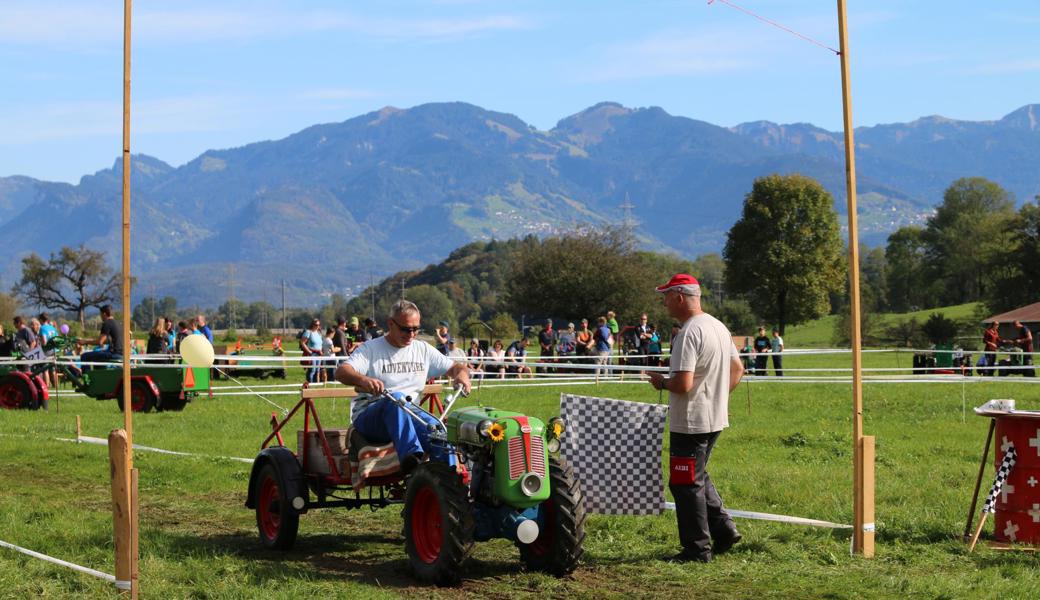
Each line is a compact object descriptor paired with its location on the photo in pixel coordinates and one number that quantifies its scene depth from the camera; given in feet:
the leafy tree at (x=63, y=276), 387.34
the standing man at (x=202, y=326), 85.35
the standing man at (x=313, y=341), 94.66
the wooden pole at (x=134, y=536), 23.94
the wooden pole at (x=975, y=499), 29.52
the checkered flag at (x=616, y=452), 31.12
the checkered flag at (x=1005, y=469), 28.94
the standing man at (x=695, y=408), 27.63
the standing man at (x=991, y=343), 106.42
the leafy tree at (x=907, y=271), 375.86
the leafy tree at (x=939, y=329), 215.92
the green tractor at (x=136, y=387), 71.72
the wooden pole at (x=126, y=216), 24.14
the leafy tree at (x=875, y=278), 357.82
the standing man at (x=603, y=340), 102.27
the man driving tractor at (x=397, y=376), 27.84
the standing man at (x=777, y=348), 100.83
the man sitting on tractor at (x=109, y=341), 78.79
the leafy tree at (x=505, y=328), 220.55
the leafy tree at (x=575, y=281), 264.11
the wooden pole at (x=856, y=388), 27.78
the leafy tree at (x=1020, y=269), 261.24
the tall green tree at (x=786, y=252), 262.88
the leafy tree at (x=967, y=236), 338.34
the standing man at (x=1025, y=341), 107.96
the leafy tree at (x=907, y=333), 220.06
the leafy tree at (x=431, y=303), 431.84
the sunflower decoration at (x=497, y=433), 25.55
